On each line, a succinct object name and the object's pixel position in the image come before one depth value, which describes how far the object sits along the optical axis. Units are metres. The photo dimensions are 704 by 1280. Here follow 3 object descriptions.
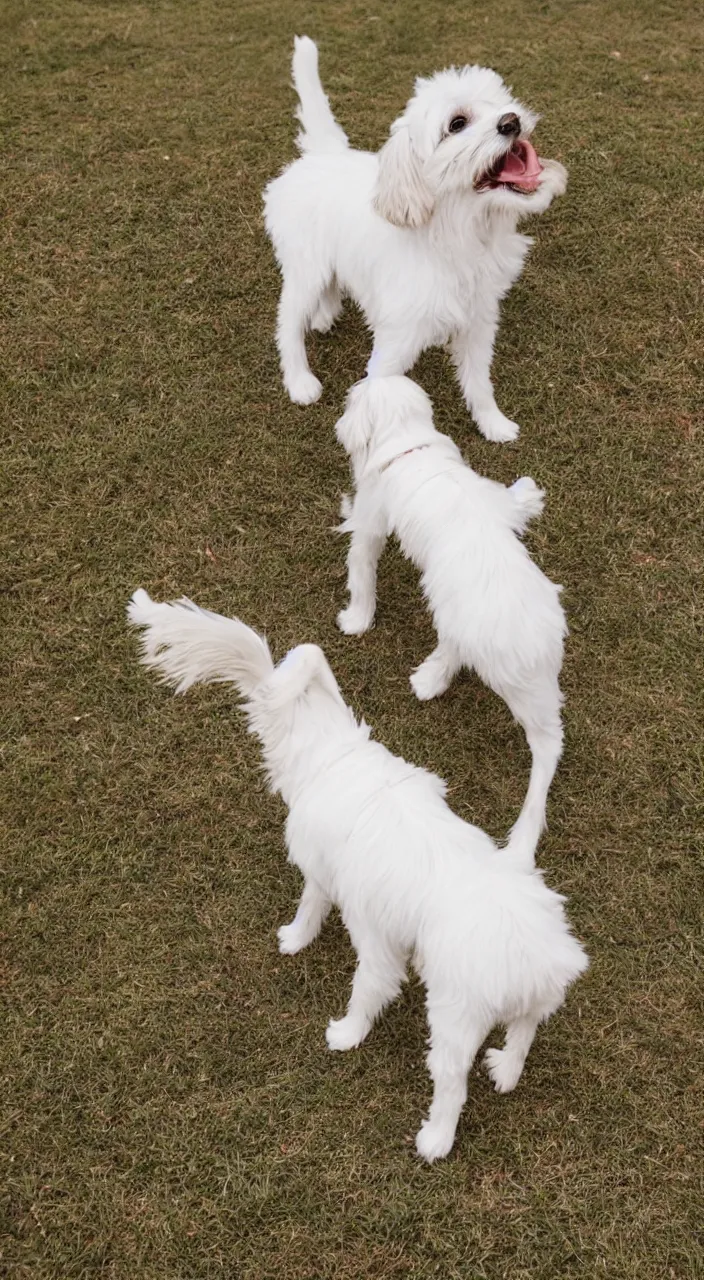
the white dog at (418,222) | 3.43
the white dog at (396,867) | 2.41
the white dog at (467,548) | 2.97
